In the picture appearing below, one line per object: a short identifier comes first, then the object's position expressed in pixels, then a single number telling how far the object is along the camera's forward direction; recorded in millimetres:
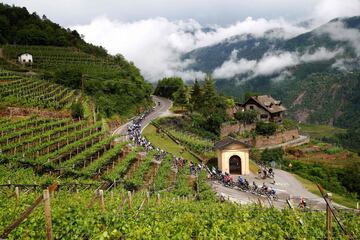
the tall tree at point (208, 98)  69750
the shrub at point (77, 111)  43812
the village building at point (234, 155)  41094
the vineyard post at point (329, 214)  10523
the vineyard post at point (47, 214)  8220
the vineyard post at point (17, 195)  14380
